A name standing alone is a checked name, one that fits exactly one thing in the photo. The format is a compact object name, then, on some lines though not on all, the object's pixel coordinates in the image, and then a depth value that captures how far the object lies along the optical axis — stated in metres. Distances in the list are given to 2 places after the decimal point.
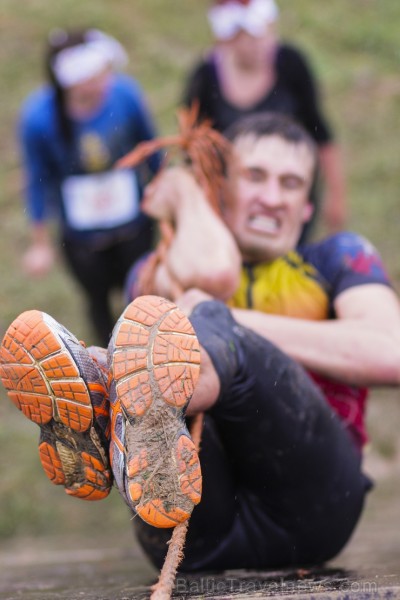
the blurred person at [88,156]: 7.06
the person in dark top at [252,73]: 6.57
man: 2.76
